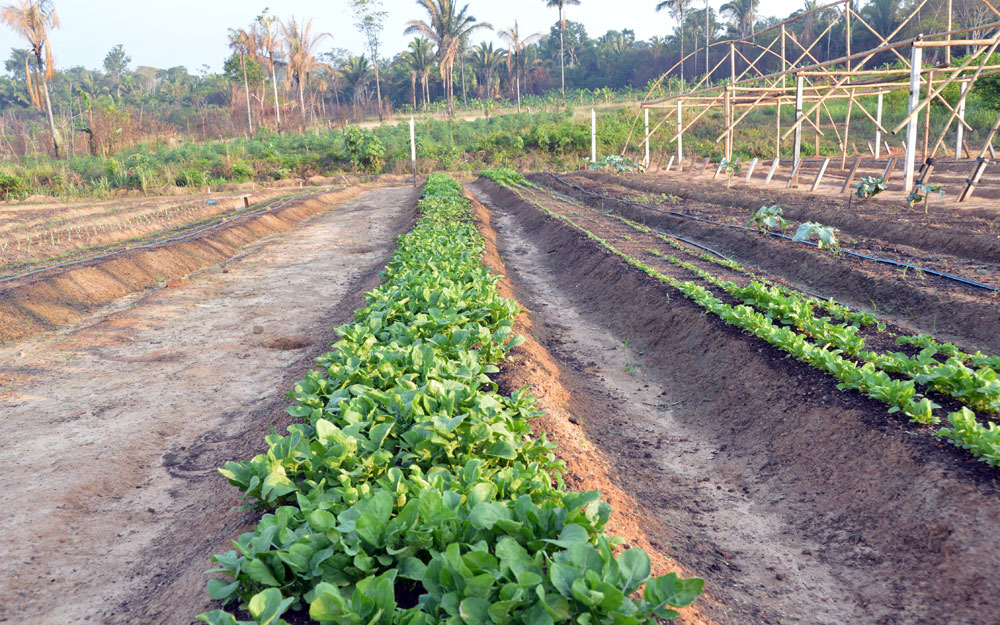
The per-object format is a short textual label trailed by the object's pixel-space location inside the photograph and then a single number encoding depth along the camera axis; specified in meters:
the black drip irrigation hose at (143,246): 9.53
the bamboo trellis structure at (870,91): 13.01
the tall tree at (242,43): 41.12
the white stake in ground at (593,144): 29.27
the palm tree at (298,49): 43.31
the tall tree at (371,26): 52.81
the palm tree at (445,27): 42.84
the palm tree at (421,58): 51.28
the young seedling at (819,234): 8.83
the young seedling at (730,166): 19.12
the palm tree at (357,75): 59.66
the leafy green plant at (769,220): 10.33
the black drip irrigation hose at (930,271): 6.56
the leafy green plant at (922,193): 11.11
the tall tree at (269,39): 42.53
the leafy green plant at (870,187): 12.77
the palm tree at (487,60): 58.34
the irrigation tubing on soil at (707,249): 7.64
